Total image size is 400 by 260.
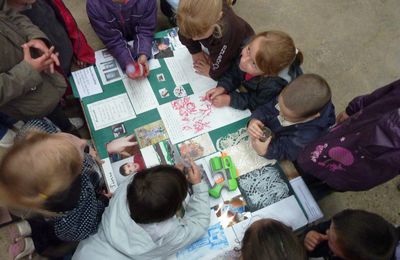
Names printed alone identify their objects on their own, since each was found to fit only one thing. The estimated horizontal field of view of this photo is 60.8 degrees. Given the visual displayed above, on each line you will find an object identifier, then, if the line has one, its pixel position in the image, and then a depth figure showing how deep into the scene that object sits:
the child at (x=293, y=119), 1.35
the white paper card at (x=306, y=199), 1.44
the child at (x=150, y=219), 1.17
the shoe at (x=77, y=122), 2.10
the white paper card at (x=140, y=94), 1.67
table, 1.43
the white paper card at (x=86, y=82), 1.71
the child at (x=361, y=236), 1.21
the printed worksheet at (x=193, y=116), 1.61
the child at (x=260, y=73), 1.43
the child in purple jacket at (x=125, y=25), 1.80
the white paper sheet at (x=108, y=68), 1.77
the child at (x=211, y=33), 1.50
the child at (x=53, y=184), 1.12
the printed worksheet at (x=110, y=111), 1.63
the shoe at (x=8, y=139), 1.65
